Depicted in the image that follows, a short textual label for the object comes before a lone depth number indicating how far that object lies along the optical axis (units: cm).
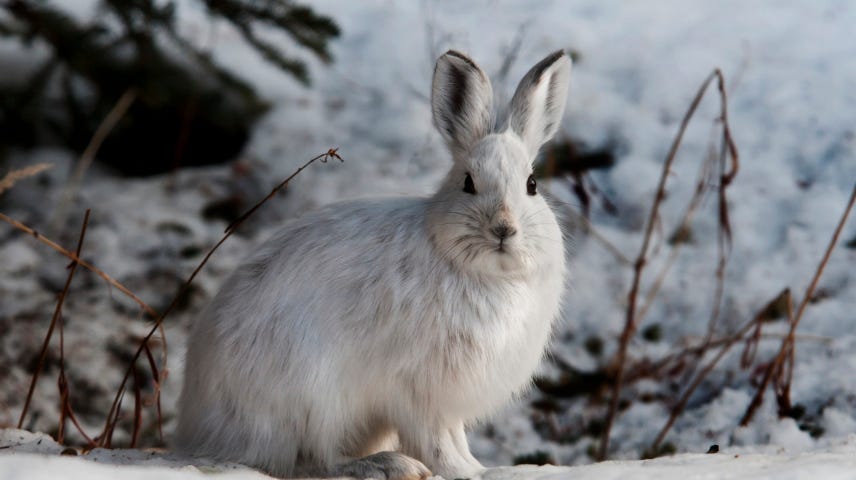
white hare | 583
